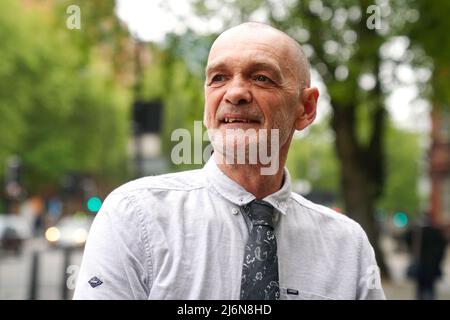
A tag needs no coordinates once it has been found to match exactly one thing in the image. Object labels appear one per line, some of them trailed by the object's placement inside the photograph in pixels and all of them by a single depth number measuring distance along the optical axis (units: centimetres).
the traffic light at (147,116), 1542
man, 202
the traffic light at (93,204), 2341
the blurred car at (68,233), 3509
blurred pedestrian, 1559
